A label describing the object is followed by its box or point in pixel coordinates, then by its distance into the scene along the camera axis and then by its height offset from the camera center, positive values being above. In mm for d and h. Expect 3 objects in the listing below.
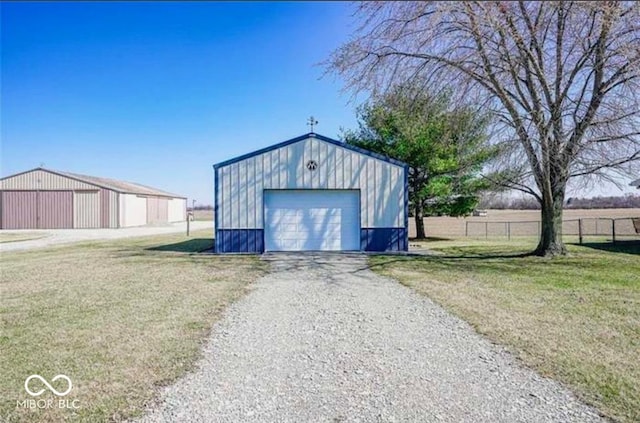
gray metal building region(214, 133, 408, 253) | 12219 +495
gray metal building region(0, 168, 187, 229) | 26797 +1033
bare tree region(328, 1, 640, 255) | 8586 +3630
